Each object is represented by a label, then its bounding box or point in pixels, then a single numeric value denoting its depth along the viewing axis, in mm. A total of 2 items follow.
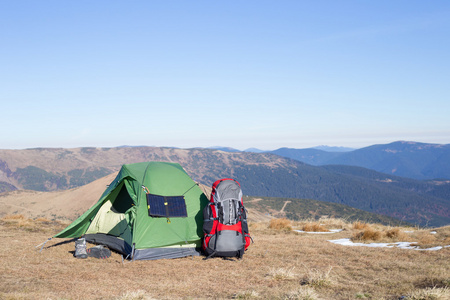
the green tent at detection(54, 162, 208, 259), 10906
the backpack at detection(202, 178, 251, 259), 10625
